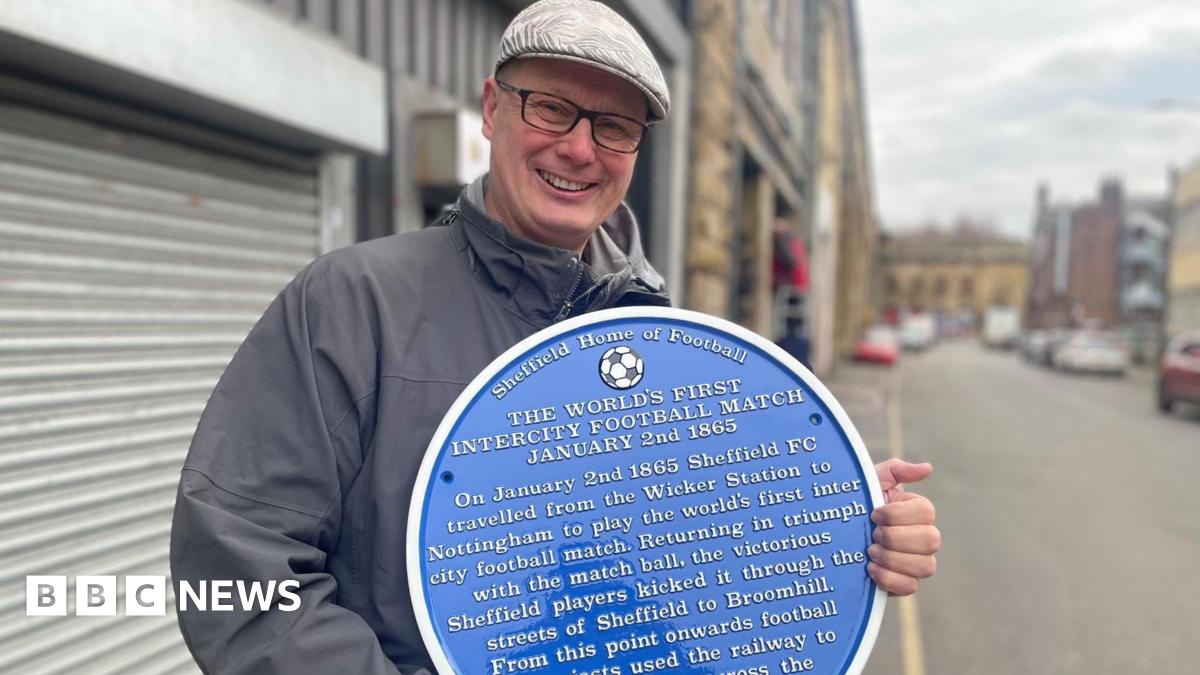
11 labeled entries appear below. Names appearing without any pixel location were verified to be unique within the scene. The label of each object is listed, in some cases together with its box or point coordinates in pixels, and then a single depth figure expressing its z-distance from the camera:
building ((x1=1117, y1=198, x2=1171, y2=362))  52.84
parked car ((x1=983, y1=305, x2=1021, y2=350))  62.28
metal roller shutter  2.64
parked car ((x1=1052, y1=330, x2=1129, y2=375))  30.37
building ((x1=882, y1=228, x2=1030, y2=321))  93.57
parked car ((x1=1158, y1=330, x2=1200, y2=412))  15.91
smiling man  1.27
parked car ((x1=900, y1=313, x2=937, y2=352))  51.38
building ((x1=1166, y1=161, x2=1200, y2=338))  36.72
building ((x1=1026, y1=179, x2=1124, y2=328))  59.41
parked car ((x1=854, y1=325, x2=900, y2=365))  30.08
